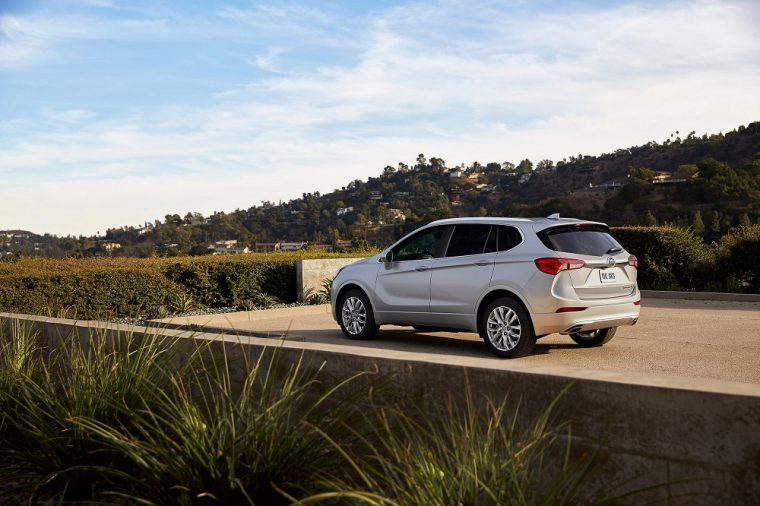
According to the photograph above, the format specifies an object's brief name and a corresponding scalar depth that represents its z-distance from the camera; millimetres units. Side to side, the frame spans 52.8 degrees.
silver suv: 9336
